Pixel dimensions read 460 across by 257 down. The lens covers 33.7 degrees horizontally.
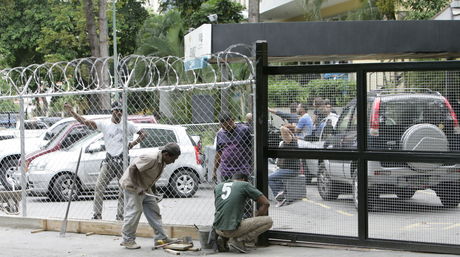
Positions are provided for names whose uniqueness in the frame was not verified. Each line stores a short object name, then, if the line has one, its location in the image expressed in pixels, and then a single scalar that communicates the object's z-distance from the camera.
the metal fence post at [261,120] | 9.60
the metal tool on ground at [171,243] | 9.77
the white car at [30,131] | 16.58
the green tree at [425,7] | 24.91
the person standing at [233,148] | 10.25
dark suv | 8.70
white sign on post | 17.48
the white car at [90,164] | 13.25
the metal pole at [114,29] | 33.14
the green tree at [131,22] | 47.16
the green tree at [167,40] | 38.97
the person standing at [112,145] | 11.48
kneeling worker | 9.18
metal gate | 8.75
